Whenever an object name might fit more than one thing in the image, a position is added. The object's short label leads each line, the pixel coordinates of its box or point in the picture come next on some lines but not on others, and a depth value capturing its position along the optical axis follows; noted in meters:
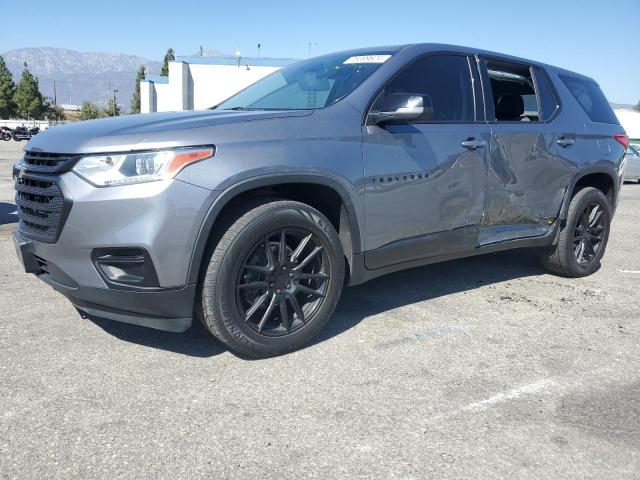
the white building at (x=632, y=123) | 35.88
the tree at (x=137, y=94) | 70.56
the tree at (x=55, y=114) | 76.98
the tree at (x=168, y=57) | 66.00
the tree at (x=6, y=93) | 65.56
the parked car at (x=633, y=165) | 18.77
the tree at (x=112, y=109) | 82.88
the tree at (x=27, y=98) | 67.62
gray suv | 2.62
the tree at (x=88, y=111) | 83.62
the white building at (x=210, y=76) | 37.16
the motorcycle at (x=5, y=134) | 45.78
